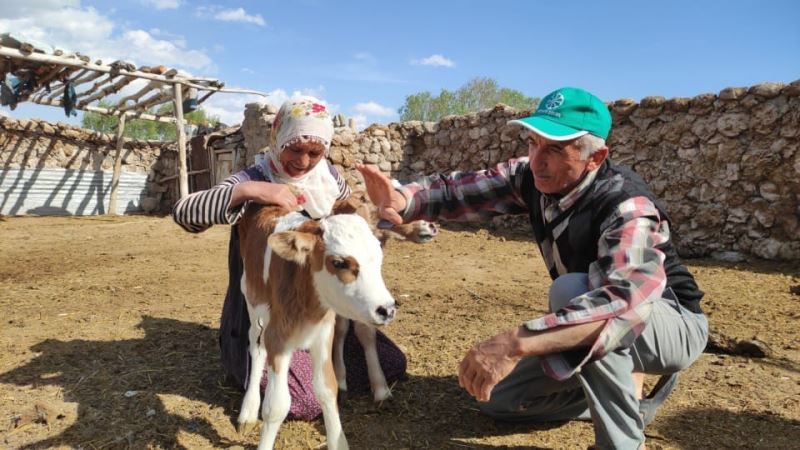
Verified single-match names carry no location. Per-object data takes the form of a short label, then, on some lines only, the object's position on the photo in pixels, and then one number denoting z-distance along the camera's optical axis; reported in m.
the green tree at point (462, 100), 35.53
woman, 3.11
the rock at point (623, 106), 9.48
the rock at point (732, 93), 8.23
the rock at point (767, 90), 7.84
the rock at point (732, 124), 8.22
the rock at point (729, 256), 8.24
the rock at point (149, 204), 19.66
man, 2.10
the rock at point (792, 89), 7.64
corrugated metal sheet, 17.34
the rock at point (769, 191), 7.99
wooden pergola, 11.47
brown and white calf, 2.48
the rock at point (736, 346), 4.14
